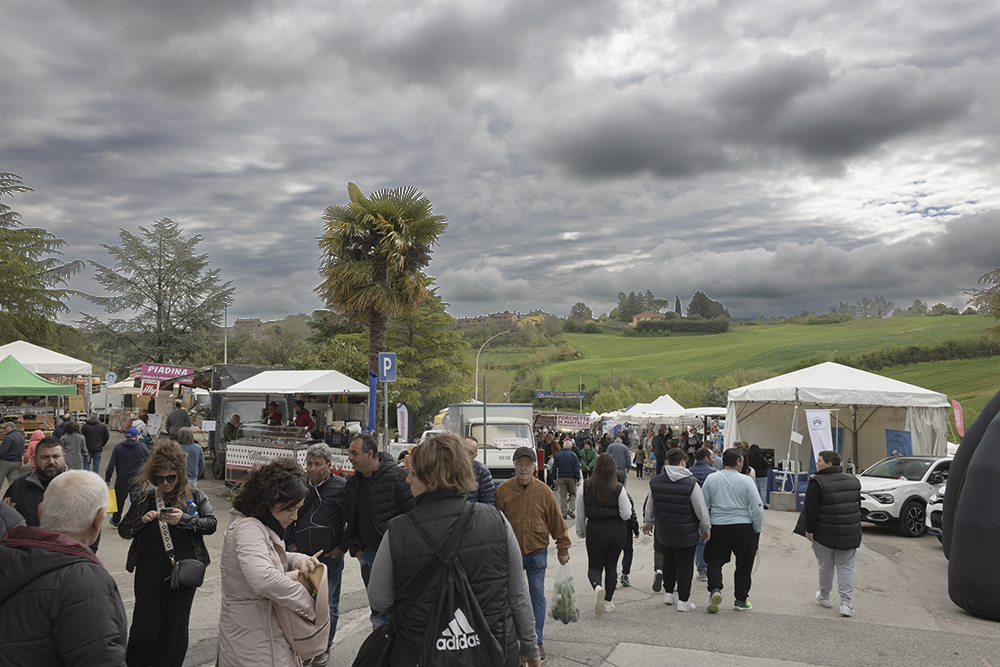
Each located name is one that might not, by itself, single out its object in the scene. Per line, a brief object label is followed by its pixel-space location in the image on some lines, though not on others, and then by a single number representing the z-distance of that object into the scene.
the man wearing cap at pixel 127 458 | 10.23
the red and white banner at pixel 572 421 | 34.12
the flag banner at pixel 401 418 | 16.89
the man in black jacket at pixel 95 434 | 13.61
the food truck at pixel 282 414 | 14.38
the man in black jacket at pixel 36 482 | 5.65
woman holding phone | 3.89
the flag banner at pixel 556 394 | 59.82
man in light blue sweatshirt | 6.90
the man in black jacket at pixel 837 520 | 6.89
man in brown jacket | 5.49
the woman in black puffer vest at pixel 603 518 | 6.53
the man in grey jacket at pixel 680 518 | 6.75
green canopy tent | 15.08
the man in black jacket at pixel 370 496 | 5.15
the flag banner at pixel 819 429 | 15.38
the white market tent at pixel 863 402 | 17.64
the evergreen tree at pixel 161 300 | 48.12
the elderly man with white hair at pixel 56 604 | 2.22
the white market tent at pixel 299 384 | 16.36
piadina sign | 21.06
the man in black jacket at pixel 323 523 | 5.30
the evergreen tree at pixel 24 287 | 27.30
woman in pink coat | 3.01
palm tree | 17.00
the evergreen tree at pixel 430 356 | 45.12
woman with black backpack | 2.68
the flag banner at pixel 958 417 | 18.80
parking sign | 11.70
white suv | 12.84
